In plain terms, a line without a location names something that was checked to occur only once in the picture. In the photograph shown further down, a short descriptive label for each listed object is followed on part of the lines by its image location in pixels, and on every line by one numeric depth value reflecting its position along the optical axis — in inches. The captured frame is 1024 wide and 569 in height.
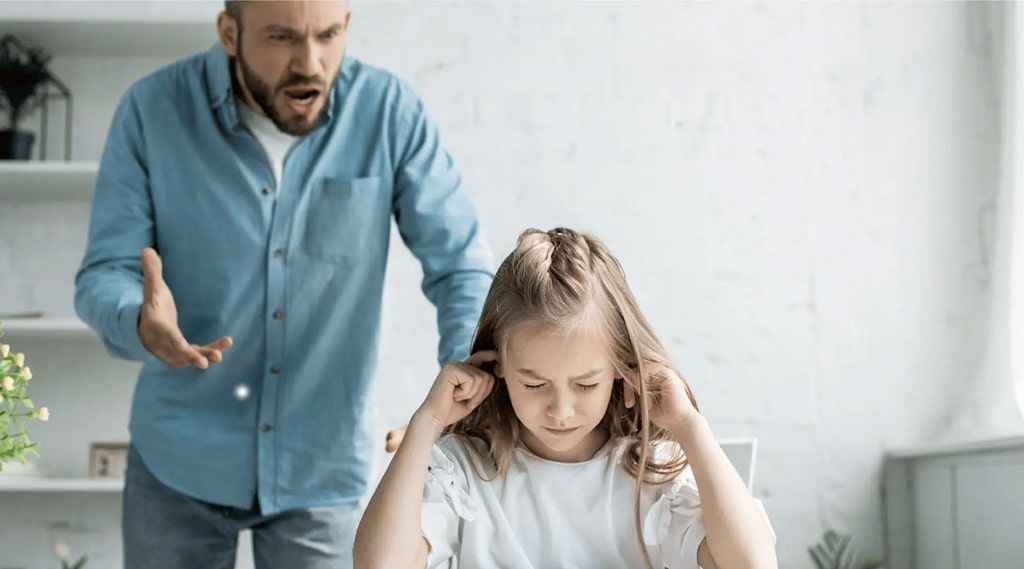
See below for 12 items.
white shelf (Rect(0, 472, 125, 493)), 103.5
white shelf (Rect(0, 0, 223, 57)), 108.1
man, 64.4
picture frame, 109.2
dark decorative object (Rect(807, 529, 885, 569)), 119.9
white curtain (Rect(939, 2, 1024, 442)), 120.1
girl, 52.2
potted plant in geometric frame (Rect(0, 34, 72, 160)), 110.2
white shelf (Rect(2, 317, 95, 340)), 105.1
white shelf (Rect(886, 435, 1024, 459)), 103.1
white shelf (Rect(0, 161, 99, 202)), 106.3
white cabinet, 106.2
